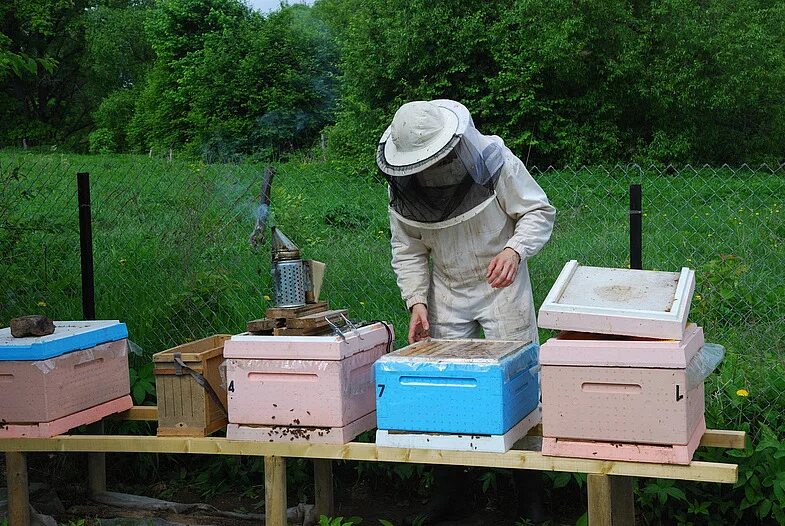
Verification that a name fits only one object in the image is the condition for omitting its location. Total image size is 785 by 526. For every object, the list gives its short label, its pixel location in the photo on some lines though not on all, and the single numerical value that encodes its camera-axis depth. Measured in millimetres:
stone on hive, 3510
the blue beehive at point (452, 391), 2842
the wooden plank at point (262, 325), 3225
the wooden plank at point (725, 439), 3105
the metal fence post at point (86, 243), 4590
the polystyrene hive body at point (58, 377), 3389
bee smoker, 3344
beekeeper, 3215
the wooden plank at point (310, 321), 3168
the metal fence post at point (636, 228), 3834
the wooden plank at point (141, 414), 3883
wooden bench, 2746
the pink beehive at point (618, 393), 2639
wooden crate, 3311
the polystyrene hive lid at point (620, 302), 2713
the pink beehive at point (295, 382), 3033
